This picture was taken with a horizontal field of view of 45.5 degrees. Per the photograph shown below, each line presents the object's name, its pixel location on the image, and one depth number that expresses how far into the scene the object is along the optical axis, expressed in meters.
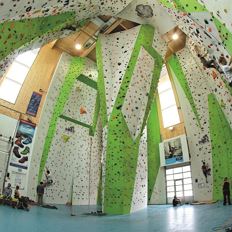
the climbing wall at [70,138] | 13.75
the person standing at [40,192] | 12.50
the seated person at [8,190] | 11.77
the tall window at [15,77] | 13.16
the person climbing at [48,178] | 13.44
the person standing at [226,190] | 10.02
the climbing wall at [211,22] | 3.74
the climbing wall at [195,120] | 13.23
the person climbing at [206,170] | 13.06
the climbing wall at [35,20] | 5.89
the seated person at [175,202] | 11.21
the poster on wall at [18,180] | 12.39
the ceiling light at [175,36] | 13.18
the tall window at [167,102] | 15.31
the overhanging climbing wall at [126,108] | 9.20
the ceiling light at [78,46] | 14.23
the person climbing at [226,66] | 4.41
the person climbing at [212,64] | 5.28
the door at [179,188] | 14.21
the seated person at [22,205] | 8.47
